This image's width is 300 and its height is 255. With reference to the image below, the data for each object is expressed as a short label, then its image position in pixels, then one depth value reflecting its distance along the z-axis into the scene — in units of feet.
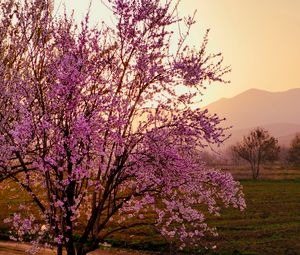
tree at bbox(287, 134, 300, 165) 335.47
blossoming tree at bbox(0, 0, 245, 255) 45.32
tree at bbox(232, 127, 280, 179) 266.57
